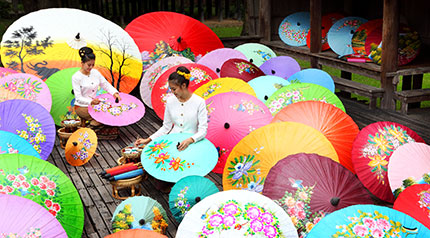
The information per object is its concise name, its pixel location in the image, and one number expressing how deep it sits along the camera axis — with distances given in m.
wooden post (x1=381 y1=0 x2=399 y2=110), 6.00
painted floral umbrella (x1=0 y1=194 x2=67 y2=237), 2.46
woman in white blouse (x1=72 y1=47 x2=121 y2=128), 5.27
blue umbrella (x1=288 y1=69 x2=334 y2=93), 6.22
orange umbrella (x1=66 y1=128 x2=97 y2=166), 4.65
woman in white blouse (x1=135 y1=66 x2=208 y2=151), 3.78
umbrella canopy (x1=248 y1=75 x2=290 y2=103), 5.57
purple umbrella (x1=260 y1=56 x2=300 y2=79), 6.73
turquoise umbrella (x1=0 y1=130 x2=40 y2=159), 3.57
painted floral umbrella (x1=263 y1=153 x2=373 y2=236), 2.90
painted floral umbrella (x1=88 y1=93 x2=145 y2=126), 5.35
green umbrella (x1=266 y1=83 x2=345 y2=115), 4.95
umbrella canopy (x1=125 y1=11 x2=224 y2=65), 7.24
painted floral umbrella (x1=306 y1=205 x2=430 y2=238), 2.33
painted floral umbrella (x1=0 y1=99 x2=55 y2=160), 4.30
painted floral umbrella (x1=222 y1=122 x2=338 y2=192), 3.52
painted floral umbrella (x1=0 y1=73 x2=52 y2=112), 5.35
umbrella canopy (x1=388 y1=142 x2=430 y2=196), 3.47
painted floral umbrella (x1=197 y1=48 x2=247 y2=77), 6.57
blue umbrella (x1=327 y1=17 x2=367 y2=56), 7.61
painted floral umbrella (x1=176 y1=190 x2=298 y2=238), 2.57
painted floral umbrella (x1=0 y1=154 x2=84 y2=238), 3.03
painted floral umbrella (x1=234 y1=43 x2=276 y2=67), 7.34
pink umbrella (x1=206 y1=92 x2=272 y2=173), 4.31
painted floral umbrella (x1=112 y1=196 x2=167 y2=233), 3.15
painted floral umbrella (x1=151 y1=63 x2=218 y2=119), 5.86
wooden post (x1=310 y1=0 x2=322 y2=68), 7.51
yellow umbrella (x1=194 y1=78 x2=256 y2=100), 5.21
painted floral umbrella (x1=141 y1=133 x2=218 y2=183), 3.72
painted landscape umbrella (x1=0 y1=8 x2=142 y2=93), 6.52
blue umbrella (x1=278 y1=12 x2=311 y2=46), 8.88
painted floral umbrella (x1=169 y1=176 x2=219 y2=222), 3.35
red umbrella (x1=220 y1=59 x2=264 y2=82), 6.05
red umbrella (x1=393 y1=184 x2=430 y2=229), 2.90
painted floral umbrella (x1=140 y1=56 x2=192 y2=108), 6.39
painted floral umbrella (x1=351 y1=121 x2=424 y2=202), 3.69
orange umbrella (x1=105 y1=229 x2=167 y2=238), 2.39
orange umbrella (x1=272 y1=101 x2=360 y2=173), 4.00
